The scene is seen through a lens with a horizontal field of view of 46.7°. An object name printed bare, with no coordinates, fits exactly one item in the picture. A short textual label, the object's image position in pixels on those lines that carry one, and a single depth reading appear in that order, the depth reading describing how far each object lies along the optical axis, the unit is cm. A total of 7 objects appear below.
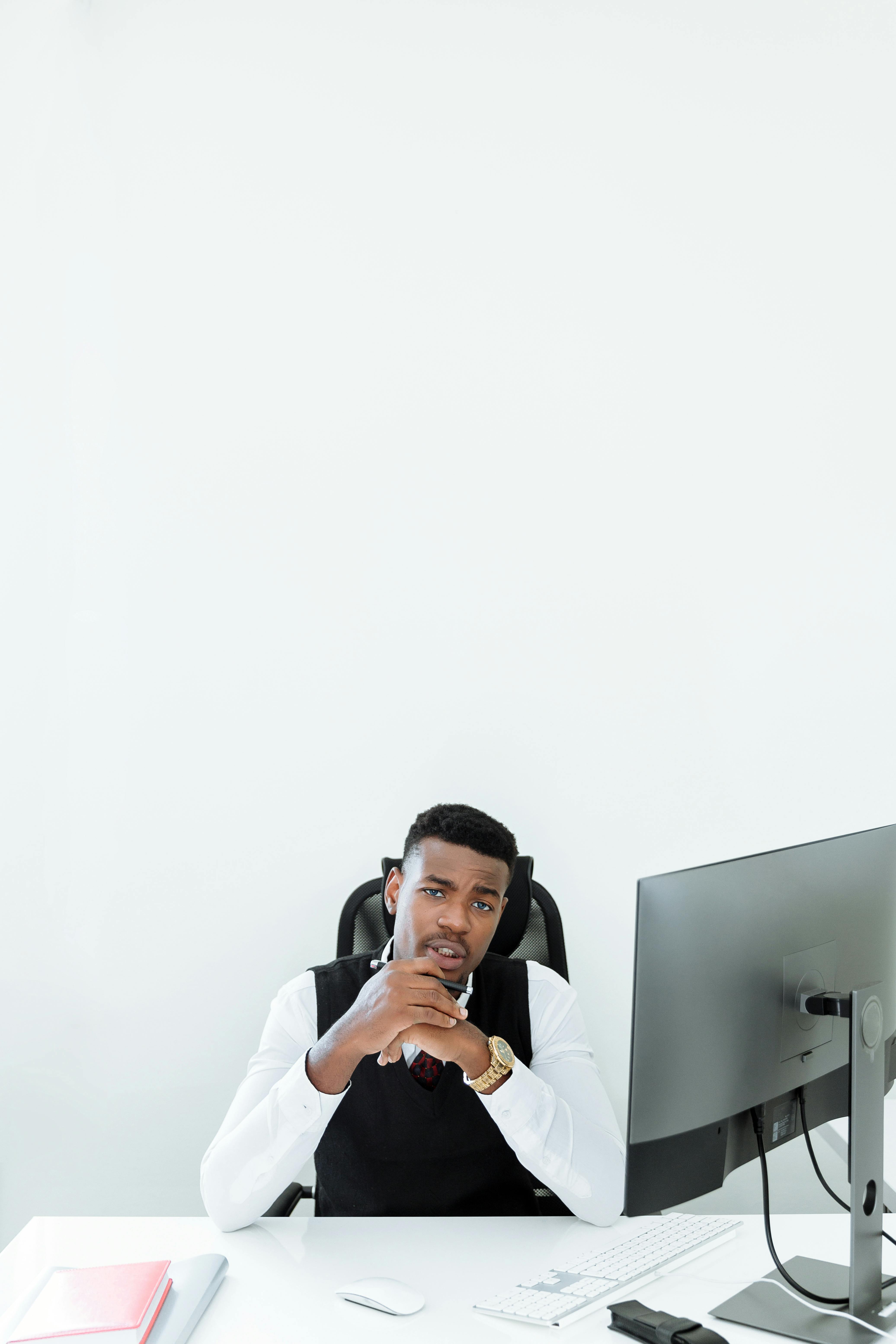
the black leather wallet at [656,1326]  107
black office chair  184
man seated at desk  140
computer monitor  107
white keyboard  115
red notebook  106
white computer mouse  115
